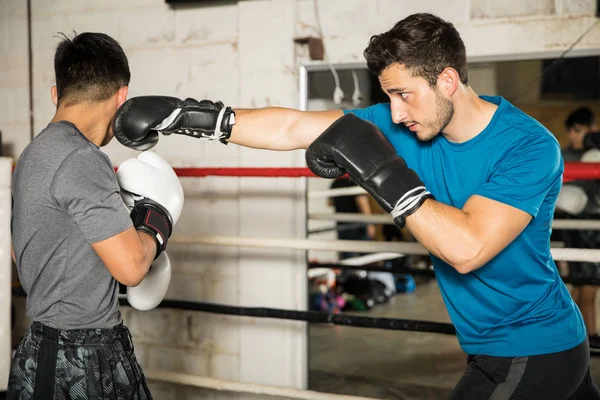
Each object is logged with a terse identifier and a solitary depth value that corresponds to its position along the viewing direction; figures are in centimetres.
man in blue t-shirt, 137
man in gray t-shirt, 139
